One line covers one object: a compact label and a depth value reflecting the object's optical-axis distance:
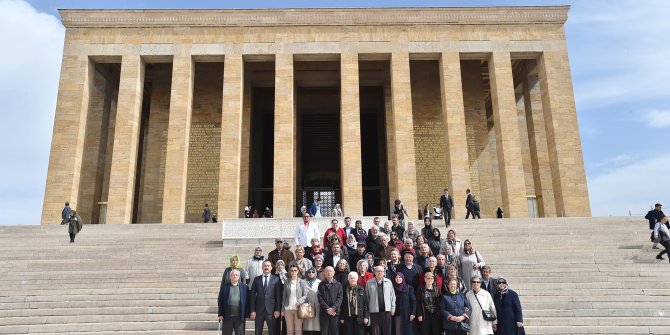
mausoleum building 20.22
